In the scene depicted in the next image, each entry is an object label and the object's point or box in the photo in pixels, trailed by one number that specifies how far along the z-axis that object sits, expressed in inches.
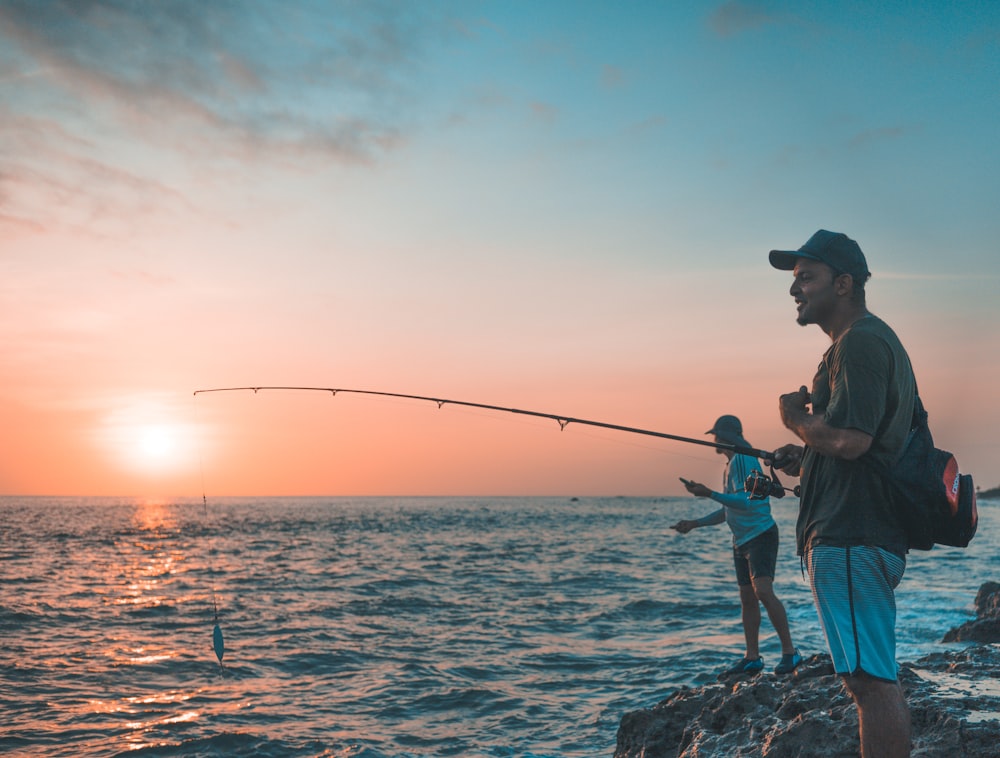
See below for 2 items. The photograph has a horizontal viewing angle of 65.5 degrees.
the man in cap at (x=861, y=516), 113.5
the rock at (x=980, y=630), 353.1
